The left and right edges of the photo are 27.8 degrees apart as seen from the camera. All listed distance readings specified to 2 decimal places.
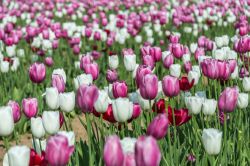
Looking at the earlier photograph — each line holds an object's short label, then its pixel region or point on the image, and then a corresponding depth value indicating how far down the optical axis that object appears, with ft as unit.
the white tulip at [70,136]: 8.28
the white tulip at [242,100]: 11.32
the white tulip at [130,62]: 14.33
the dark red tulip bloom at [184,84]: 11.98
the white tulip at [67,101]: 9.96
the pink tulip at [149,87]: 9.36
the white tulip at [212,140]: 8.40
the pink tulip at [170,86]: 10.16
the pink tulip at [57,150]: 6.66
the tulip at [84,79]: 11.93
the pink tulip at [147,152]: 5.59
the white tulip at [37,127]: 9.43
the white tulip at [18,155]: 6.91
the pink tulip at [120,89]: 10.75
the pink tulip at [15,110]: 10.35
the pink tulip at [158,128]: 7.66
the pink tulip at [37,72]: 12.83
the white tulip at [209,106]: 10.64
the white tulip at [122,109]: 9.13
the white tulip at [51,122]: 8.96
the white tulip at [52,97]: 10.37
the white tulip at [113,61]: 15.75
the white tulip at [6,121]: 8.59
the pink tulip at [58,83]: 11.28
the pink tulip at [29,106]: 10.41
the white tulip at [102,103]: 9.91
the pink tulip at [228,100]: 9.64
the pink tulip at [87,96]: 8.79
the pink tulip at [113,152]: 5.92
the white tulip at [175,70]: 13.33
